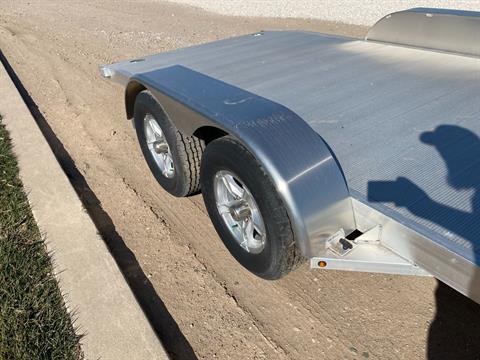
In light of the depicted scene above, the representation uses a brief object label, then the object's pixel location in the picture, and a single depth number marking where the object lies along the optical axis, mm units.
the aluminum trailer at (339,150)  1897
